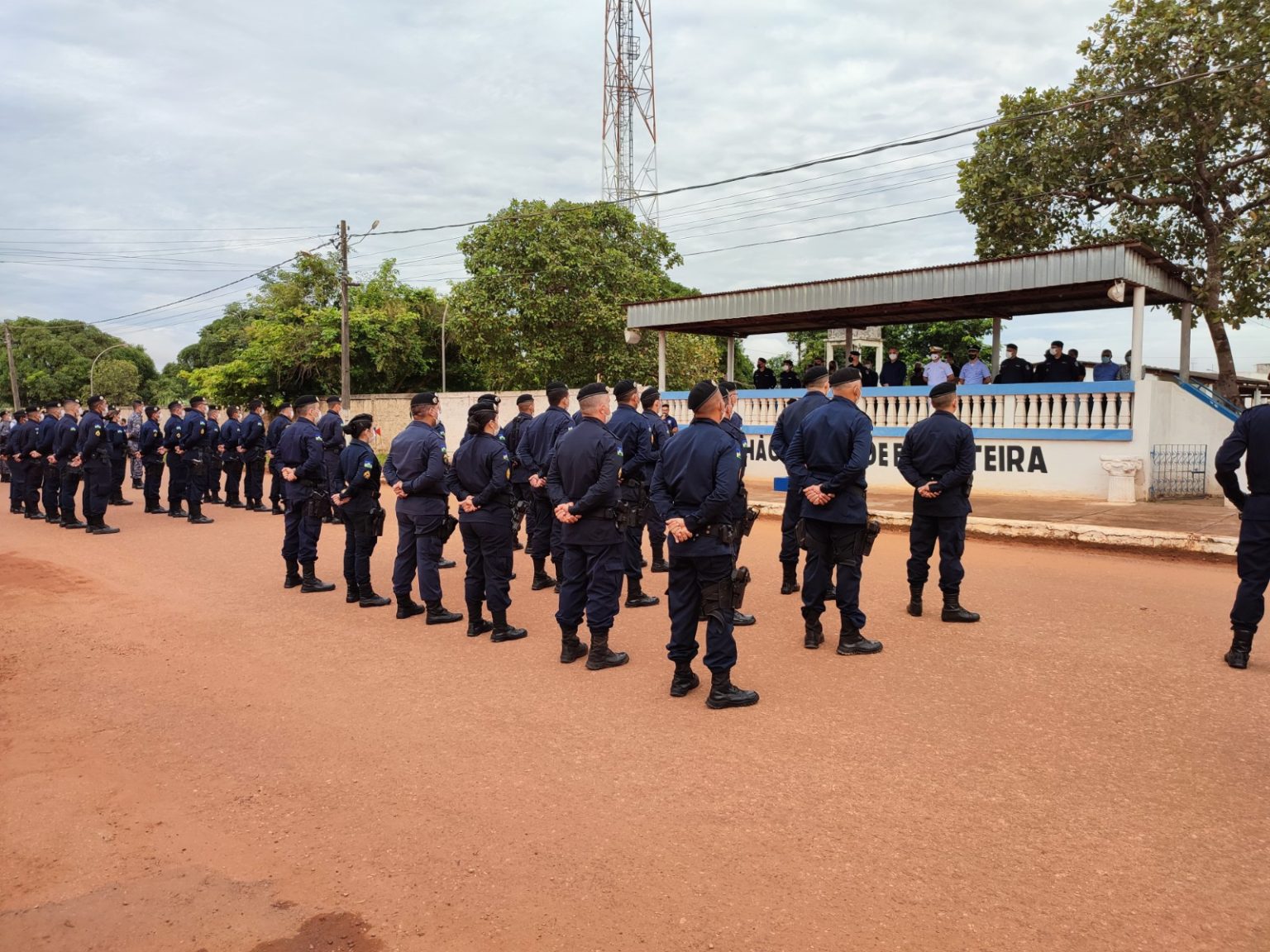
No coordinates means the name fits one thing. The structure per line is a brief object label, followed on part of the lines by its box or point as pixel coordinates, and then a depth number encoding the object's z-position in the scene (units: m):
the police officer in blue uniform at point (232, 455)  14.95
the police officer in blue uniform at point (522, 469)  8.41
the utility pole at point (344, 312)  26.27
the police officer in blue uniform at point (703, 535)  4.82
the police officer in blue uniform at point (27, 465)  13.96
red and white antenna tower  35.75
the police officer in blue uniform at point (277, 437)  13.17
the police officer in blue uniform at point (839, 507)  5.84
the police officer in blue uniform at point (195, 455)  13.38
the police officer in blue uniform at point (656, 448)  7.80
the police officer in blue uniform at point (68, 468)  12.48
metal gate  12.60
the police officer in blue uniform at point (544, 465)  7.95
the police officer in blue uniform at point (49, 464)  13.23
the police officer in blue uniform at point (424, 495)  6.97
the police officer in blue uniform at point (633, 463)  7.50
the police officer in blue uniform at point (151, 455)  14.34
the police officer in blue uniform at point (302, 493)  8.29
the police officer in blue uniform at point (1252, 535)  5.36
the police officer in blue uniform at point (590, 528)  5.68
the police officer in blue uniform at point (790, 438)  7.16
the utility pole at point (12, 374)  47.38
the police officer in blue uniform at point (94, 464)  12.06
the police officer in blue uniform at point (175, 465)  13.71
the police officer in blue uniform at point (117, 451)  13.25
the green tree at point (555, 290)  26.77
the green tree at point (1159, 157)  16.28
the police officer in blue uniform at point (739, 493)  5.05
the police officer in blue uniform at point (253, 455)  14.70
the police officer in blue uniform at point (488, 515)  6.43
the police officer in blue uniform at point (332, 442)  9.38
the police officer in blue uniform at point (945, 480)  6.64
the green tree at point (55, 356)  64.56
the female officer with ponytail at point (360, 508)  7.62
